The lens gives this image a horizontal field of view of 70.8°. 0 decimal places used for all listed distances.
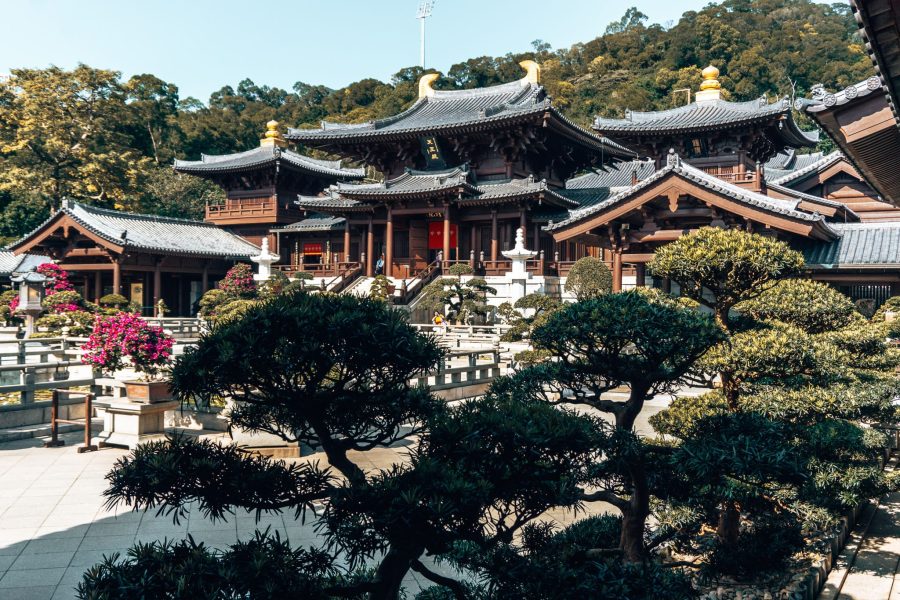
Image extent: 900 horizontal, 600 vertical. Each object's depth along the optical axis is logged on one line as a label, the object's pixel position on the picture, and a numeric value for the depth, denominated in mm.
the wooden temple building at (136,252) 32656
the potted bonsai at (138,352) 10867
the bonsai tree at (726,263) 6918
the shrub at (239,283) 28788
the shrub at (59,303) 25578
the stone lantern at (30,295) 22562
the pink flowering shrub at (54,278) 27109
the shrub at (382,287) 25978
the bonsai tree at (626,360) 4828
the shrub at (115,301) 30322
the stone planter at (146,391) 10965
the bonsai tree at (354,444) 3406
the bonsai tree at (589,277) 22219
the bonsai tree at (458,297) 24516
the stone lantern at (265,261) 33688
